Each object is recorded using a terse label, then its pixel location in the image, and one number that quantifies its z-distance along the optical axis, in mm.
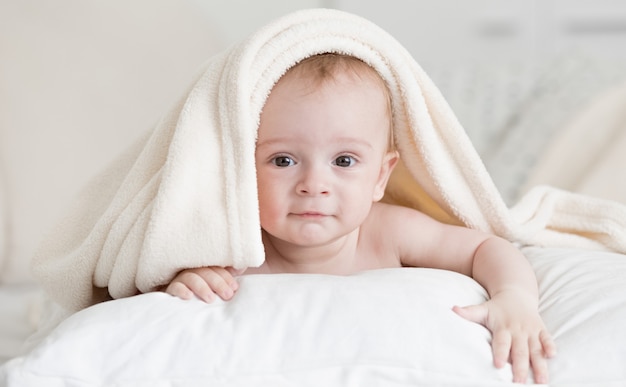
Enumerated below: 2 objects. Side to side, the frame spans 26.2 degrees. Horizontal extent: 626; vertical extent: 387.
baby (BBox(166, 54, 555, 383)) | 899
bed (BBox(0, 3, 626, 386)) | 794
